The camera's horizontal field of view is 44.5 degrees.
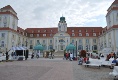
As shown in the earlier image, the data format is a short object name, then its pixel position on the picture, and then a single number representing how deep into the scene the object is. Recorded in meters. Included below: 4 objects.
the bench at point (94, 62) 14.93
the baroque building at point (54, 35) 51.55
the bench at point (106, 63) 15.51
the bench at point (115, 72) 8.26
